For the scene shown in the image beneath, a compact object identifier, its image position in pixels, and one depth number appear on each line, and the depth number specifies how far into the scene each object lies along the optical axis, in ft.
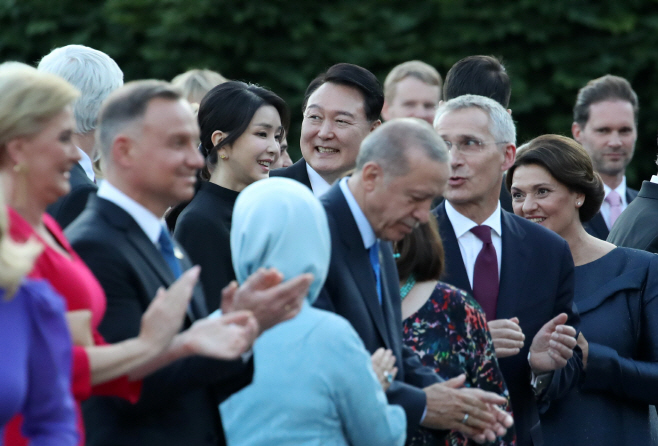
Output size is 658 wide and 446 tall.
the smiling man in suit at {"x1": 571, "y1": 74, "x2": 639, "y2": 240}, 50.19
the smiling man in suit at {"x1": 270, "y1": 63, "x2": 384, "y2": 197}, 35.42
